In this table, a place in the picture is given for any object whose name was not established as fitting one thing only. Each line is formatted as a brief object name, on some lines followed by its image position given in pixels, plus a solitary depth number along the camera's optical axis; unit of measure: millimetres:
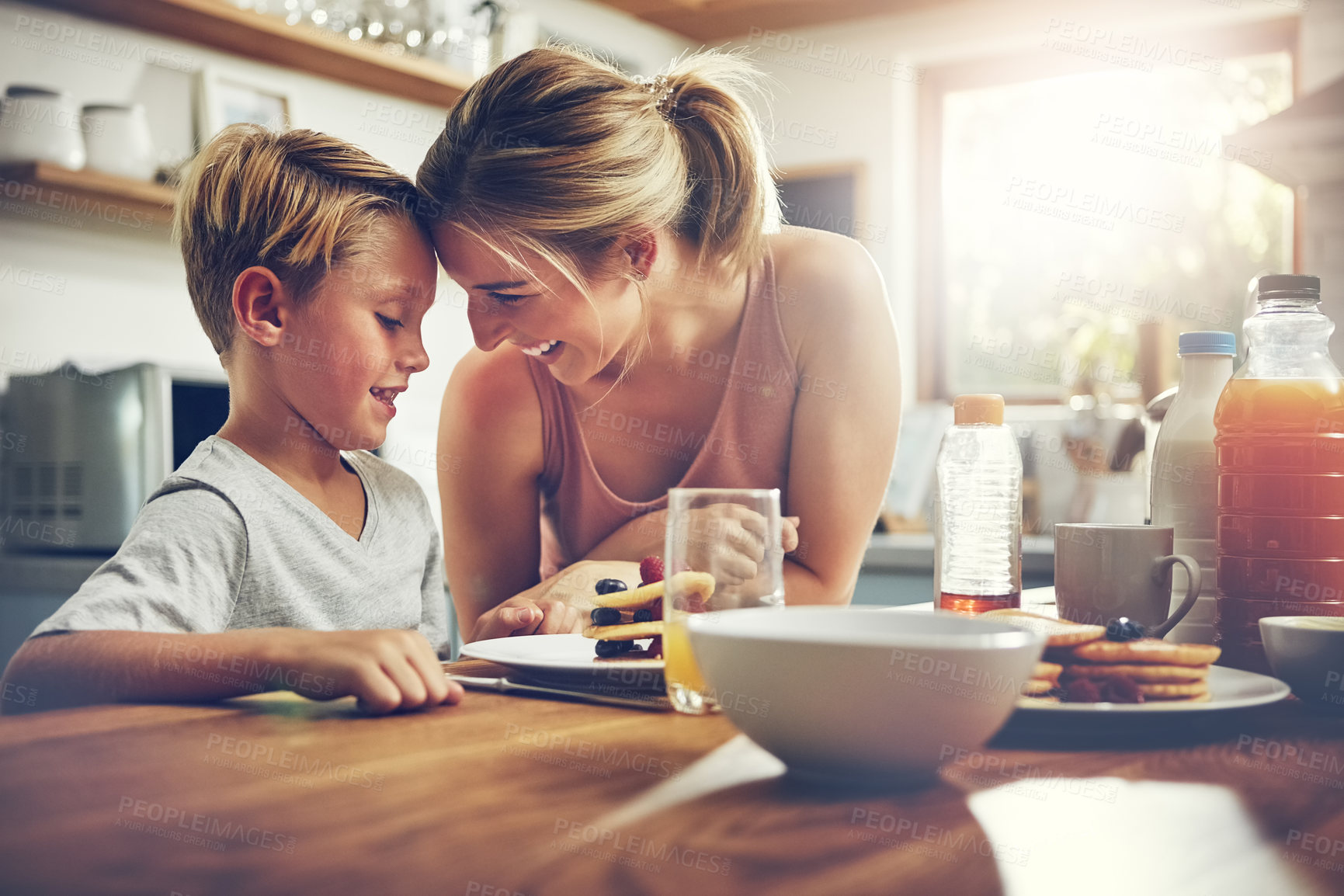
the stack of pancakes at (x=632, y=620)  805
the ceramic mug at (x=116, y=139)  2262
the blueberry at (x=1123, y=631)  703
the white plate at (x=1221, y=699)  610
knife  711
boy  1030
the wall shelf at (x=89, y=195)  2168
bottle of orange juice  834
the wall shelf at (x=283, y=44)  2359
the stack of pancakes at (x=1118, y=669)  652
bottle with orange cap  1037
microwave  2002
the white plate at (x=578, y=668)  750
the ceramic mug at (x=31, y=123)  2150
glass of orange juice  680
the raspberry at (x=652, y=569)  895
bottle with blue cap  928
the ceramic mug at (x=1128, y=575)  854
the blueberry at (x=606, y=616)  823
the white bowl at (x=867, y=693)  481
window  3479
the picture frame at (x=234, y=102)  2547
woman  1210
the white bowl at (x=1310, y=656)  698
